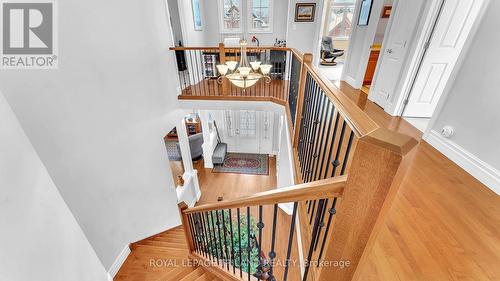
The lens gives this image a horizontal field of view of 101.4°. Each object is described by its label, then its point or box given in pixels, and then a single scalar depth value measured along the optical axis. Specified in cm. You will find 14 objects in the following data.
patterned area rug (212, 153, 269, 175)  655
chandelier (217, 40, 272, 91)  215
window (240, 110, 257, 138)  700
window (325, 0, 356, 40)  820
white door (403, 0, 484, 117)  258
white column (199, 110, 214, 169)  607
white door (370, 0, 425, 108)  292
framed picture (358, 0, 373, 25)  382
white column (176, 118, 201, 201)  465
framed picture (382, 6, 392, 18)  522
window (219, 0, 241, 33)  577
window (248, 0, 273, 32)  574
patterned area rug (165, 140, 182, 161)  723
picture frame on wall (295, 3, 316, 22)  512
